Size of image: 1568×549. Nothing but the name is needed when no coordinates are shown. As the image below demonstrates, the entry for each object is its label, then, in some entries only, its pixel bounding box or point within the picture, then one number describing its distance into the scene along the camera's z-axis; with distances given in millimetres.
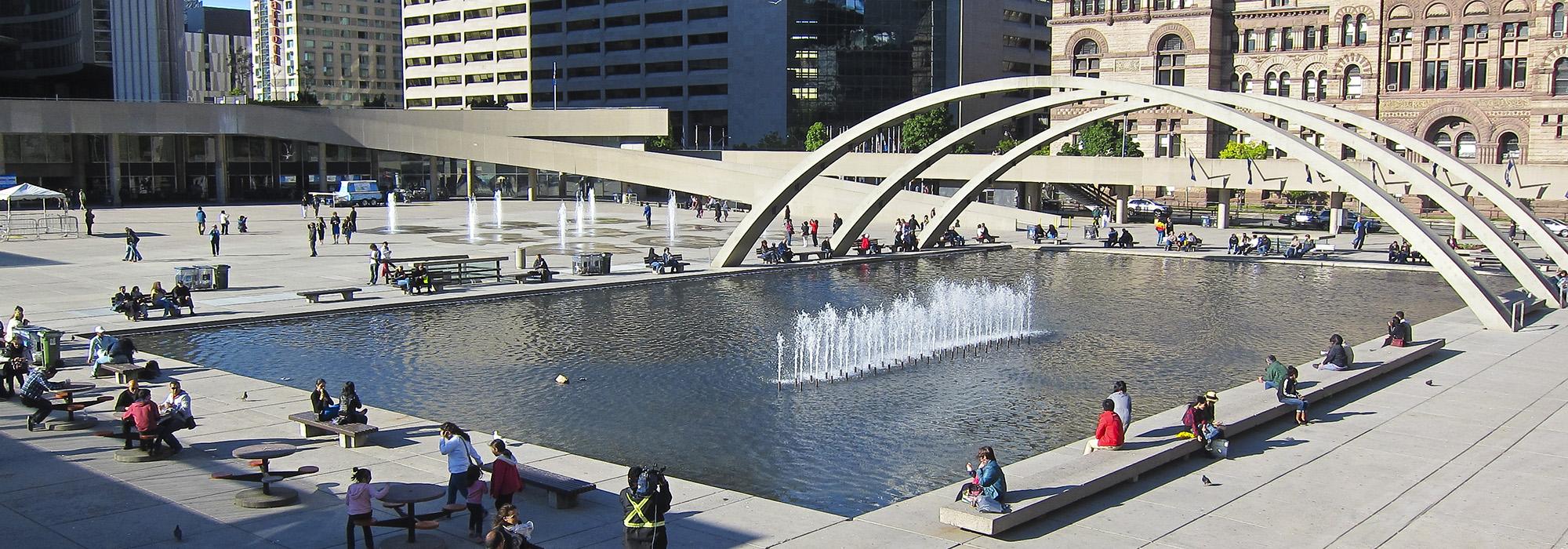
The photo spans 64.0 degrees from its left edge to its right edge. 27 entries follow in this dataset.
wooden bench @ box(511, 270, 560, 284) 37459
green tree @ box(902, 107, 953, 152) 96125
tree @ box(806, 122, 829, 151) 94125
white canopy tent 51438
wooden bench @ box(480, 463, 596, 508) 14617
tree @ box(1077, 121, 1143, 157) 87688
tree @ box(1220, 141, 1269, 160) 79375
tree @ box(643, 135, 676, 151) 98944
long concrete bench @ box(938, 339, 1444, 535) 14250
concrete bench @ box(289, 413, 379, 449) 17525
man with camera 12719
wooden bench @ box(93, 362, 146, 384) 21859
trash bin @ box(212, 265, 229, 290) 35000
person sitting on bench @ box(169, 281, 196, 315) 30188
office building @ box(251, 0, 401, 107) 187375
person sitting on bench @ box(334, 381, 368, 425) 17938
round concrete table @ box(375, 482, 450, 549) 13344
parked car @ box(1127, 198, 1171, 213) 70750
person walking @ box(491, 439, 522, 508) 13852
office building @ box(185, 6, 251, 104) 195000
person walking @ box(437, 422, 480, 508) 14188
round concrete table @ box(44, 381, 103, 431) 18516
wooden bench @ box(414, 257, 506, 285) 36219
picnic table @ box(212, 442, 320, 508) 14797
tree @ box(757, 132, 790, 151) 105438
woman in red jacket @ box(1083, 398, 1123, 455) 17156
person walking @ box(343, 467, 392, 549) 12883
